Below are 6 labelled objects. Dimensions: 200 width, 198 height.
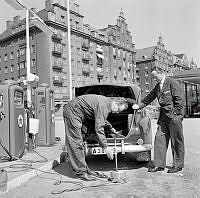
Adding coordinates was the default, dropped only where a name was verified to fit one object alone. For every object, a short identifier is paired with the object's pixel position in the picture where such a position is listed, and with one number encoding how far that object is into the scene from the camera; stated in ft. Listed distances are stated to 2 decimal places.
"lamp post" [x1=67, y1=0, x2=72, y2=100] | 57.70
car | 22.49
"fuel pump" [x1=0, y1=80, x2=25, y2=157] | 26.27
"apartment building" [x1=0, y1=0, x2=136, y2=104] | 180.34
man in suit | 22.18
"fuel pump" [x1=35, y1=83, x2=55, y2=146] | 35.09
